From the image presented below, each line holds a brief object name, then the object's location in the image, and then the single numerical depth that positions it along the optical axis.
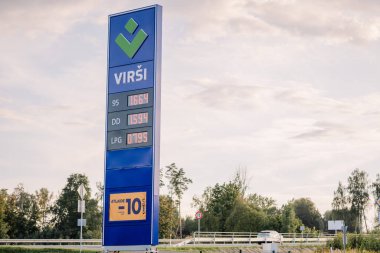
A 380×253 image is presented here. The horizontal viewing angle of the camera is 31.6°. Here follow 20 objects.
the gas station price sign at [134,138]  26.41
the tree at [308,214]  136.62
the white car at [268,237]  65.94
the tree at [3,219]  92.06
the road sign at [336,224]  41.16
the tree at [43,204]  107.81
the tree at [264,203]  114.40
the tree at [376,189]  137.07
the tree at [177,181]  108.64
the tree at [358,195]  136.88
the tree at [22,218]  99.87
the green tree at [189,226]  121.54
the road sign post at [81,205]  39.88
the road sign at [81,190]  39.81
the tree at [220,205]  108.75
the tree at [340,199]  138.50
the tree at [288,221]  96.38
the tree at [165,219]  91.25
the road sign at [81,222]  41.18
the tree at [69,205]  100.82
